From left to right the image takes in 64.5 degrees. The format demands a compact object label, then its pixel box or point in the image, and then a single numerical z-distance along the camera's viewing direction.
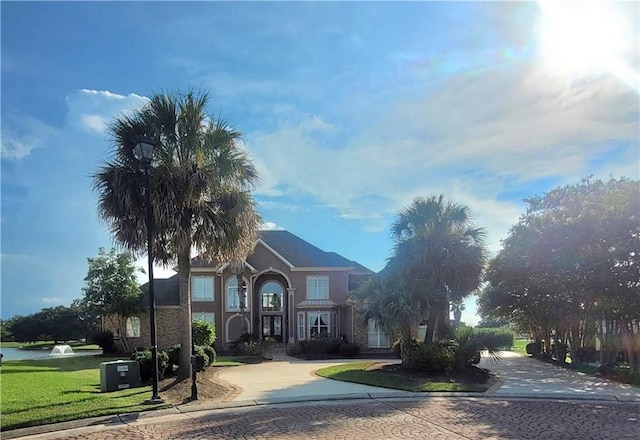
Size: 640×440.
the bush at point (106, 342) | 32.72
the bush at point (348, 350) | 30.02
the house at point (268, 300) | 33.56
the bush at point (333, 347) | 30.20
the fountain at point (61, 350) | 35.33
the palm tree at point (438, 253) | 19.19
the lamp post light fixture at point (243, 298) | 31.48
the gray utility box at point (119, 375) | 13.12
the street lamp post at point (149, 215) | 11.52
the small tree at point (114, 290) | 31.58
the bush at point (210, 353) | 18.67
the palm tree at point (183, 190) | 13.98
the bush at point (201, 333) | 24.10
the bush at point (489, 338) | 17.37
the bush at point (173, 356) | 15.73
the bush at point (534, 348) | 31.62
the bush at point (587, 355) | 26.24
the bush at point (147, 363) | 14.55
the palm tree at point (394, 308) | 18.09
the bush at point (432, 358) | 16.72
